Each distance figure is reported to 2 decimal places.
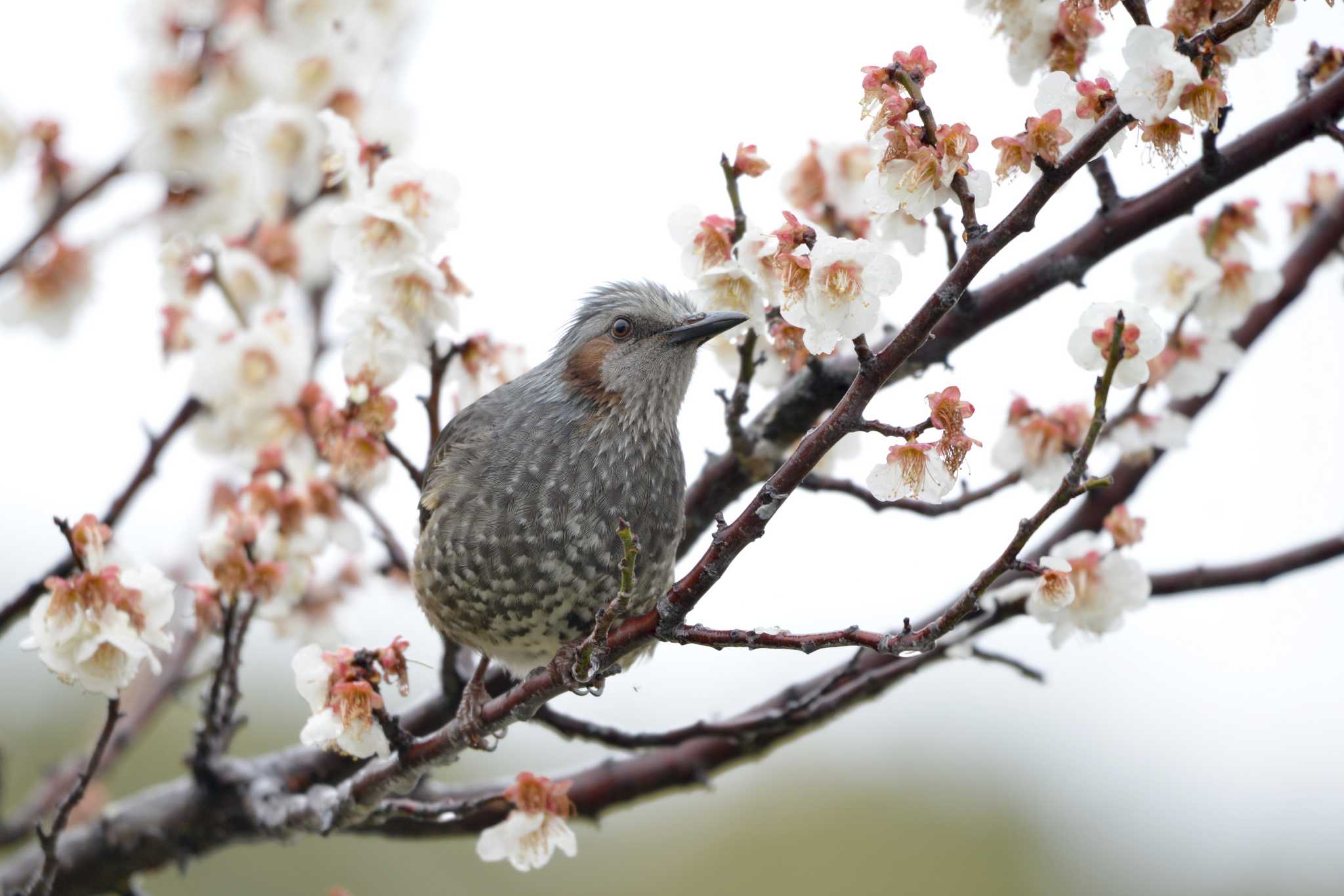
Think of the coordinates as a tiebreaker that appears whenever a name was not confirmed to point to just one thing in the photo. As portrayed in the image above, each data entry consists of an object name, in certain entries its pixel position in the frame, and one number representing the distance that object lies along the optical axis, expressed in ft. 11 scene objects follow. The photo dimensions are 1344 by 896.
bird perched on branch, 19.40
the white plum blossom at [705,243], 16.52
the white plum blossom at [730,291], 15.92
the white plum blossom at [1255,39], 13.56
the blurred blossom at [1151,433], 20.42
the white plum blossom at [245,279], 24.97
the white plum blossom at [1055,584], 14.52
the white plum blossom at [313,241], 26.12
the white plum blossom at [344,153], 20.47
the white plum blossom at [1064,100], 13.24
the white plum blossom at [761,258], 15.29
